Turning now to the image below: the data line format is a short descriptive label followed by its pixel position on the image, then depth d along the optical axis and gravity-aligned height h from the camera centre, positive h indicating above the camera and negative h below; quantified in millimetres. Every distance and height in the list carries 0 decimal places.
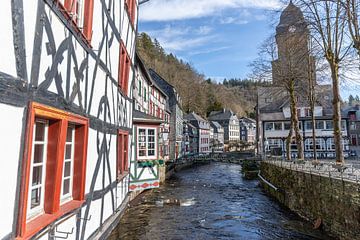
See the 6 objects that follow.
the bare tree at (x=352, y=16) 10812 +5194
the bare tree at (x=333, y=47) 12234 +4927
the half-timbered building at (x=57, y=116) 2762 +448
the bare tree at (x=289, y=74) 19625 +5542
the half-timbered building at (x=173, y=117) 37562 +4646
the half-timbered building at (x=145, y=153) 12234 -163
